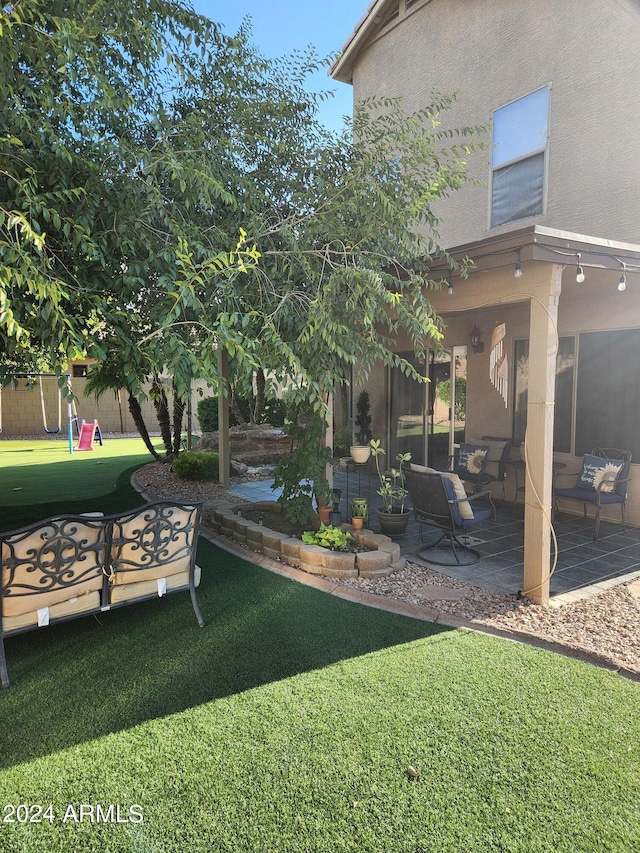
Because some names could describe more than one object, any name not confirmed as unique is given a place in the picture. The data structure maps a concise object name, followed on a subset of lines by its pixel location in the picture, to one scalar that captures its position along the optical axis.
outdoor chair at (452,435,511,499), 7.64
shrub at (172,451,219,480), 9.59
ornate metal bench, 3.26
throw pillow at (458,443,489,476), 7.68
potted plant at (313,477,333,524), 5.73
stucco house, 4.32
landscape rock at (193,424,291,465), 11.54
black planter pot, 6.12
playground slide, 15.25
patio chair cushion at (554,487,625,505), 6.17
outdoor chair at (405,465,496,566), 5.26
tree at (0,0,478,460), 3.46
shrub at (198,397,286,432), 14.02
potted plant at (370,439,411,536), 6.08
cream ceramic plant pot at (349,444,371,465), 6.46
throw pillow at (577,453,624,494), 6.30
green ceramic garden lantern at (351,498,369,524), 6.04
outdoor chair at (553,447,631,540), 6.19
